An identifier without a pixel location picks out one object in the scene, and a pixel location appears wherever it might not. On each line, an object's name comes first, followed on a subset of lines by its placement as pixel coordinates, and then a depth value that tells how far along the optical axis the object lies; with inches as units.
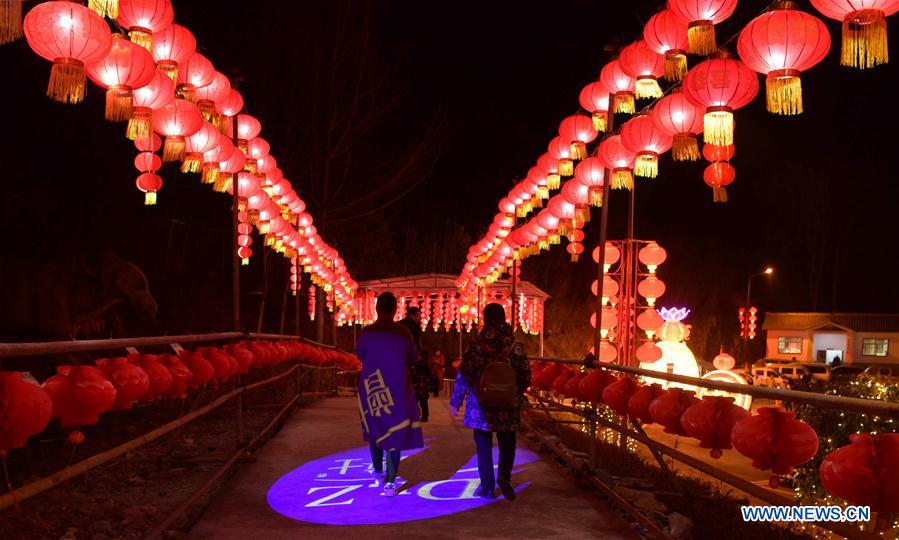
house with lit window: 1867.6
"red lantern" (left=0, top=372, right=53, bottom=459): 105.6
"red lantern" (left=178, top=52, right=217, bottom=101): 304.8
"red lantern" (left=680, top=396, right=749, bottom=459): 156.2
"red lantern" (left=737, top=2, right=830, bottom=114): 204.8
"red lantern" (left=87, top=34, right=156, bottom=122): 218.5
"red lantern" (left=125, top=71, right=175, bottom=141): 239.3
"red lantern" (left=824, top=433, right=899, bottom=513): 98.0
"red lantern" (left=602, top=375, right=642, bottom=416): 221.3
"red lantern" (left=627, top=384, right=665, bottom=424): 201.7
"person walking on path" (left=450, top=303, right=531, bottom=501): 221.5
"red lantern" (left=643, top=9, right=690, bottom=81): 275.7
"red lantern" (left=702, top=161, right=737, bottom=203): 242.1
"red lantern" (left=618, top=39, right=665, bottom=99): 303.1
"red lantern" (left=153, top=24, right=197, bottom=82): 275.1
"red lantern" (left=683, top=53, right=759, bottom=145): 223.1
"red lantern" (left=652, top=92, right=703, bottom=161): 260.8
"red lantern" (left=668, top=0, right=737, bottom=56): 241.8
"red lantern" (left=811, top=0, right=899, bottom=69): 180.4
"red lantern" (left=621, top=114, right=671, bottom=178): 288.0
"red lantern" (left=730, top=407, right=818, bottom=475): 131.7
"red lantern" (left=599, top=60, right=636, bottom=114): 326.0
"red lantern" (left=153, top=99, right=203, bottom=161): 277.4
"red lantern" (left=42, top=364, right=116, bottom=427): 131.3
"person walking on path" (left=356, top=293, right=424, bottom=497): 226.7
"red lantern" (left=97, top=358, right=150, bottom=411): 152.9
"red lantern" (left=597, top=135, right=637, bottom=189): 306.7
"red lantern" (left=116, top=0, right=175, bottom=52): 244.5
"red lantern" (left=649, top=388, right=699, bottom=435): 181.3
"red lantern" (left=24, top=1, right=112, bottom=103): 193.2
